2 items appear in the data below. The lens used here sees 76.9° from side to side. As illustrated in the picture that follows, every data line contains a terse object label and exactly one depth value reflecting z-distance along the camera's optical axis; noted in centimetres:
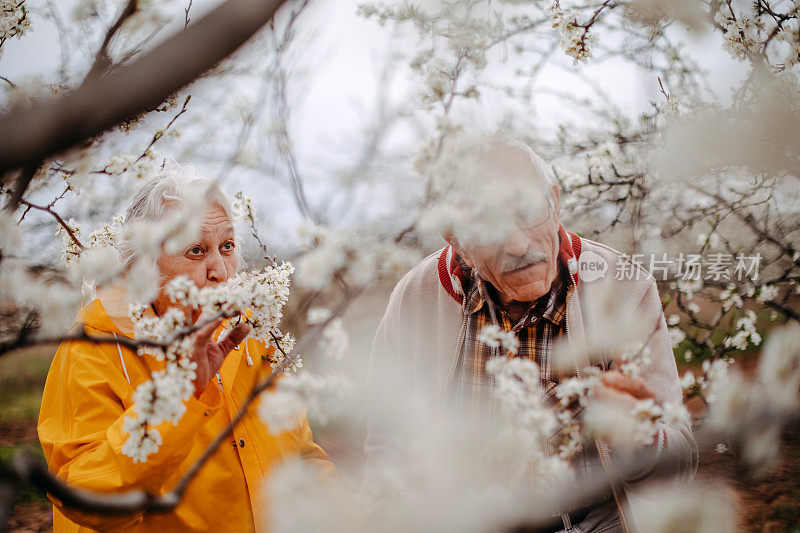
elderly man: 116
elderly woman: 112
